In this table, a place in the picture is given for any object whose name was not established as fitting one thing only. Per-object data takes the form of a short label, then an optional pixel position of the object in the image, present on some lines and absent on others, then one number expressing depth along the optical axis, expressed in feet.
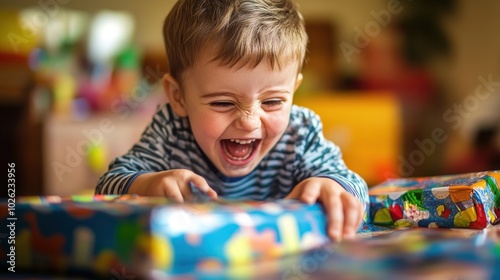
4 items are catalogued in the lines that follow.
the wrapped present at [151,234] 2.13
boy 2.91
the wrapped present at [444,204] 2.86
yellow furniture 11.61
